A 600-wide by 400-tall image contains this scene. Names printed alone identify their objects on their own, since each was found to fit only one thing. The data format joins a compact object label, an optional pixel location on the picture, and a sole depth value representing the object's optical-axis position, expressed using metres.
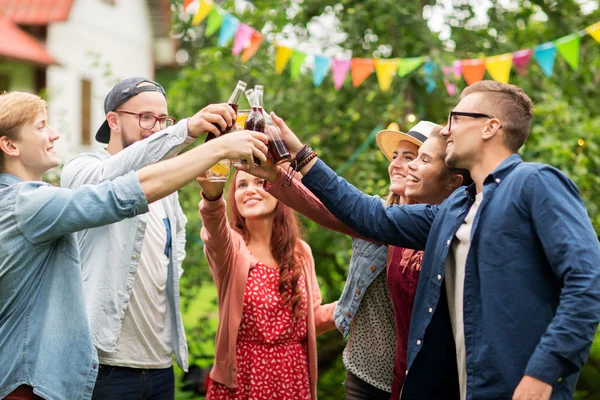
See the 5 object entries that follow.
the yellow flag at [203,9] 5.73
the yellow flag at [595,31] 5.11
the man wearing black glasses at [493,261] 2.17
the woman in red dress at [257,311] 3.33
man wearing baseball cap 2.91
